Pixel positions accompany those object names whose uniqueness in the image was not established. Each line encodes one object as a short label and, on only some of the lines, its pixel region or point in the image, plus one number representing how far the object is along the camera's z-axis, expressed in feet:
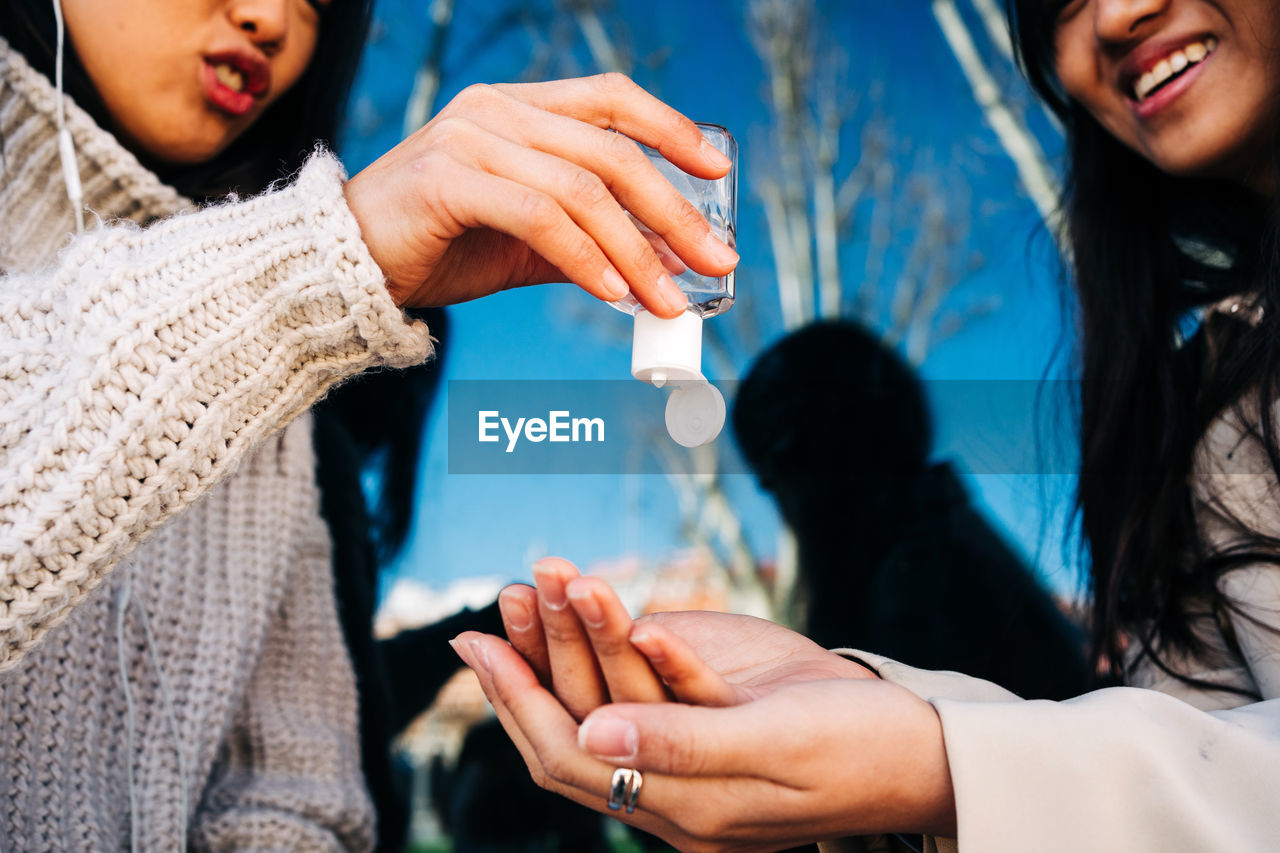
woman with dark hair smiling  2.01
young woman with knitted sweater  2.19
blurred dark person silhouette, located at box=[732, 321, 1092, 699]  4.23
